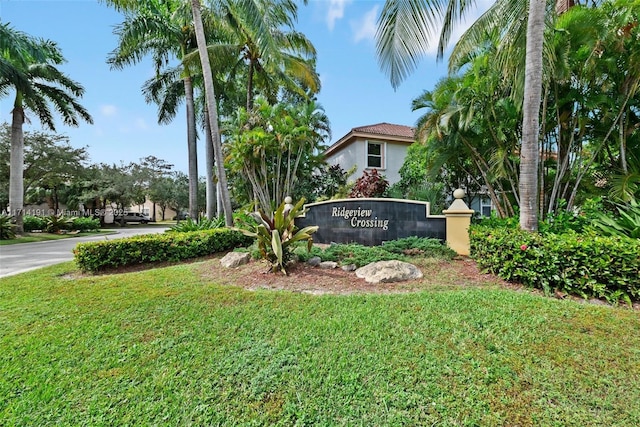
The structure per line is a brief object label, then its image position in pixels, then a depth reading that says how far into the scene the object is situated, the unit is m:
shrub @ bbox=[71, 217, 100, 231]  20.28
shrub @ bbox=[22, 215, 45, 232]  18.50
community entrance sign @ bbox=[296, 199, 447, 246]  7.61
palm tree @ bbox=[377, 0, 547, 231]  4.96
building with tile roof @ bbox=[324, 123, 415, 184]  14.27
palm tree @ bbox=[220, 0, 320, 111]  8.53
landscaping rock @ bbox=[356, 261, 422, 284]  5.16
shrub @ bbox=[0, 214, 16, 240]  14.44
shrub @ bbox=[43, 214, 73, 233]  18.61
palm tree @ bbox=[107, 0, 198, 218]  11.38
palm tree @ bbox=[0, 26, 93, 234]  13.85
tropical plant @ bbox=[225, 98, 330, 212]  11.52
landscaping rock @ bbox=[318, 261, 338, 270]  6.06
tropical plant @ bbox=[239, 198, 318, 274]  5.56
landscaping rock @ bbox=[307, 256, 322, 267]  6.18
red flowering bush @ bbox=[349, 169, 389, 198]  11.37
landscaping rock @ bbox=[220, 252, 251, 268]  6.34
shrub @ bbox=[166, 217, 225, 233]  9.77
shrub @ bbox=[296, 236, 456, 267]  6.23
